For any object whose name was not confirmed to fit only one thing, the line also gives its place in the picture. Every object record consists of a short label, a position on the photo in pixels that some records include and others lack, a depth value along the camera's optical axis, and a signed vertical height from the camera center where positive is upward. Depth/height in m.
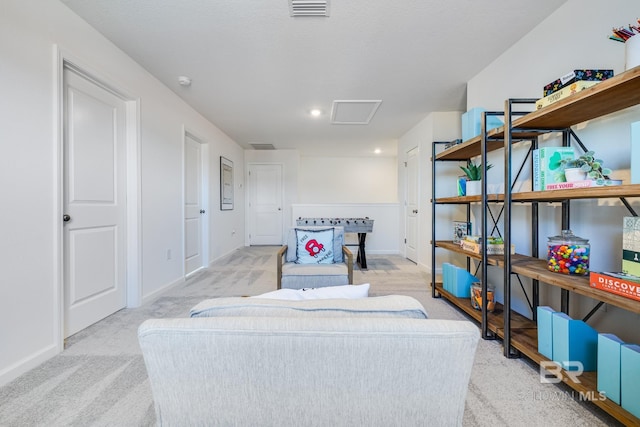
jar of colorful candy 1.55 -0.25
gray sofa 0.63 -0.37
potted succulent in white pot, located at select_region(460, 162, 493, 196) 2.38 +0.26
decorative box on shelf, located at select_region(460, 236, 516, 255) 2.24 -0.29
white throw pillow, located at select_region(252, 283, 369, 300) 0.95 -0.29
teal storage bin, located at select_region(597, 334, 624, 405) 1.21 -0.69
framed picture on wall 5.01 +0.49
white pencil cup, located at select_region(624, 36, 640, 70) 1.18 +0.67
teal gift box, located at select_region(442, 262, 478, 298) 2.62 -0.68
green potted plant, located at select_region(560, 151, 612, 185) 1.41 +0.20
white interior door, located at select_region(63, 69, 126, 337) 2.05 +0.07
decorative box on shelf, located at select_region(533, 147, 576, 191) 1.58 +0.26
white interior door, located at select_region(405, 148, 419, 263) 4.73 +0.05
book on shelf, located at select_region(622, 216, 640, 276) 1.22 -0.16
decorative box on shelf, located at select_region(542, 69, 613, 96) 1.49 +0.71
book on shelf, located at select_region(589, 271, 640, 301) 1.15 -0.32
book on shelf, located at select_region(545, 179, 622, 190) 1.36 +0.13
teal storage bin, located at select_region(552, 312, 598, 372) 1.45 -0.70
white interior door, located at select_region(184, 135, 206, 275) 3.87 +0.07
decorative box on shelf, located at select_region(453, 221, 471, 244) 2.78 -0.21
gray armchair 2.53 -0.58
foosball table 4.39 -0.29
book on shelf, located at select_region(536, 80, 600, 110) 1.41 +0.62
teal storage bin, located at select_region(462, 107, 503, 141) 2.30 +0.73
